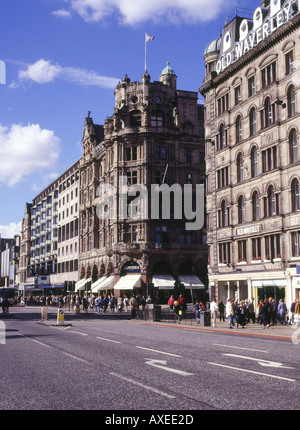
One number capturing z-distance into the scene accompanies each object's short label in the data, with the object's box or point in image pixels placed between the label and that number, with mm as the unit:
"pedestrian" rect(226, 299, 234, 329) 31453
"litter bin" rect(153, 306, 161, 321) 40438
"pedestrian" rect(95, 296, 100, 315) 52381
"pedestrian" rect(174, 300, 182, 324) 37197
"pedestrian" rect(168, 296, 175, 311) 47875
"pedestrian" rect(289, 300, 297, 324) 32094
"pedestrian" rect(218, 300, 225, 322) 39250
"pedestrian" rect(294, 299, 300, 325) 29656
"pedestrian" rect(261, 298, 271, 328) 31011
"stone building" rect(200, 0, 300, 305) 37250
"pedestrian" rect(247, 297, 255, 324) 35031
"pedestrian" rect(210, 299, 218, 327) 33094
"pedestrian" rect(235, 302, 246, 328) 31531
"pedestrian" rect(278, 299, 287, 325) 33000
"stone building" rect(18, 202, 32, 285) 138362
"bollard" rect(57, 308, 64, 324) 34831
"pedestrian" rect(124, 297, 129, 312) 61688
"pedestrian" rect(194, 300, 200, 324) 36903
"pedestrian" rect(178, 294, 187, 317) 39131
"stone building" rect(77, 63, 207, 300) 67250
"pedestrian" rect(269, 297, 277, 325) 32112
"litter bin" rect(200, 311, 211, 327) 33406
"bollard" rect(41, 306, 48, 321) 42197
